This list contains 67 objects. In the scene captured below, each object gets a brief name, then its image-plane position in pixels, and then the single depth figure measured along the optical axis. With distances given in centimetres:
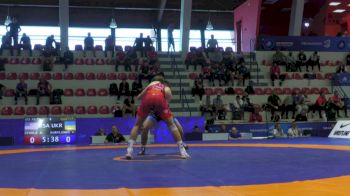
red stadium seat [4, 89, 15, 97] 2127
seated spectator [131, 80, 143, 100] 2202
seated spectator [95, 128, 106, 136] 1778
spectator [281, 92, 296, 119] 2262
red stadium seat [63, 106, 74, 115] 2086
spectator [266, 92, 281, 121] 2233
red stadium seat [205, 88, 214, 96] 2342
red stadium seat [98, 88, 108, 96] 2253
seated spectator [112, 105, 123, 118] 1985
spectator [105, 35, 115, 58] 2606
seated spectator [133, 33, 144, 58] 2623
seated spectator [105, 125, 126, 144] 1684
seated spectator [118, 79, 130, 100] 2211
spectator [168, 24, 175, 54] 2752
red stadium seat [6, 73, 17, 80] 2252
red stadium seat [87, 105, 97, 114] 2123
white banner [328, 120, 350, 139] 1764
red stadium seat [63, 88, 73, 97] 2211
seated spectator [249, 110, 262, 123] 2127
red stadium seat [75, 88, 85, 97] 2233
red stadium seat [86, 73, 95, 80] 2345
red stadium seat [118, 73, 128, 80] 2383
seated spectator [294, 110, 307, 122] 2130
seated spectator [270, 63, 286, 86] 2525
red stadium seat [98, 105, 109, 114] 2136
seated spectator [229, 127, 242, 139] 1878
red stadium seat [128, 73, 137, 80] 2395
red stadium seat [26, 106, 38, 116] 2056
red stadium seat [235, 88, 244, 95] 2375
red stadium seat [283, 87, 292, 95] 2446
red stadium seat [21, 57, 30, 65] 2388
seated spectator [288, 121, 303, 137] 1905
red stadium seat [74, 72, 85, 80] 2339
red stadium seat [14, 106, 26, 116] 2044
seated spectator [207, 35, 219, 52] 2864
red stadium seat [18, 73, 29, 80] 2264
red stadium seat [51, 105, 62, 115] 2077
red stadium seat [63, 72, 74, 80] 2330
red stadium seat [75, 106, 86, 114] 2105
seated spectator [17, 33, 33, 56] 2523
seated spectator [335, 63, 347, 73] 2633
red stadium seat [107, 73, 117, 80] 2375
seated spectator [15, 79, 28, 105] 2100
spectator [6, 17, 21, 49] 2533
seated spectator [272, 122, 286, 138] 1902
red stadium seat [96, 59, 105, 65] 2495
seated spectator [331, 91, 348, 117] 2272
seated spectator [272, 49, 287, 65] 2669
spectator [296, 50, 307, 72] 2669
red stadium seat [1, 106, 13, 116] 2017
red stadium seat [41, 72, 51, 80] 2302
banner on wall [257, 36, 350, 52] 2823
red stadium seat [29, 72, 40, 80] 2278
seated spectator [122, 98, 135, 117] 2017
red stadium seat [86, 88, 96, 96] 2247
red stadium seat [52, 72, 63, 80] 2312
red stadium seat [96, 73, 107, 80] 2355
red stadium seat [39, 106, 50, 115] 2061
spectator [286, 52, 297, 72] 2648
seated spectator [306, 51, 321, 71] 2683
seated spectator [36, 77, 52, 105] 2108
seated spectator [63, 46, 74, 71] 2400
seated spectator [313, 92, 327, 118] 2269
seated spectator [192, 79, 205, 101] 2286
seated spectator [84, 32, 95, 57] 2624
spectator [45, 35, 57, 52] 2456
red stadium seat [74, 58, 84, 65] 2461
